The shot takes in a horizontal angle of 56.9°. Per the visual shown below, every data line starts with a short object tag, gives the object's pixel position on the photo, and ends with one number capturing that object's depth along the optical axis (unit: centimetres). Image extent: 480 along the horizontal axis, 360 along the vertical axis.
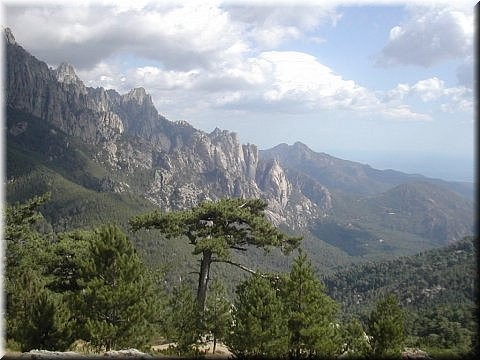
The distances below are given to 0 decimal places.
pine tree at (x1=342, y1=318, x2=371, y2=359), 2107
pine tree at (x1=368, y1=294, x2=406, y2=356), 2228
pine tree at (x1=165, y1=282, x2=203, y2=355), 2162
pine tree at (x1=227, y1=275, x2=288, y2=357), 1800
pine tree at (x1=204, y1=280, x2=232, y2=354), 2312
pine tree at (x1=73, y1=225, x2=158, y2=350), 1841
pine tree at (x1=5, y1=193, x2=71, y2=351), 1903
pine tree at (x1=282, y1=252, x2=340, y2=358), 1903
